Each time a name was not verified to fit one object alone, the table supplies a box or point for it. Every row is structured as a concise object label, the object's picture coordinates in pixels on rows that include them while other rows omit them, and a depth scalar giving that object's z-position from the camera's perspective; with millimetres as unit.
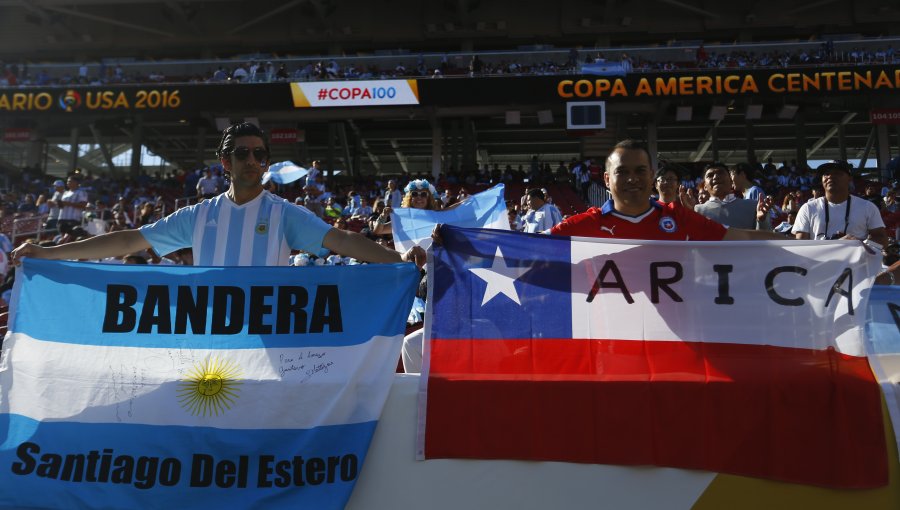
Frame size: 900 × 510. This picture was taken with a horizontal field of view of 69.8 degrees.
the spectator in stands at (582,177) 20828
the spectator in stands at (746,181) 6082
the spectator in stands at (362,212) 15273
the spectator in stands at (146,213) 12844
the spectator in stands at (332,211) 14328
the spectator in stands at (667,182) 5141
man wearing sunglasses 3035
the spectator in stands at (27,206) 19547
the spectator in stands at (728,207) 5484
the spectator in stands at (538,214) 8547
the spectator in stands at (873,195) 14969
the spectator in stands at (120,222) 12023
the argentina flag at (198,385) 2725
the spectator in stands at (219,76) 23844
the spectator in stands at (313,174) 16711
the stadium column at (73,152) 30016
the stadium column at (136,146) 27766
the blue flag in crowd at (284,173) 11359
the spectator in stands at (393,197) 12966
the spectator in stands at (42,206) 17750
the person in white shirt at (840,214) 5328
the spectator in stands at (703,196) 7198
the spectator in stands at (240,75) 23534
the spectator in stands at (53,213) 14500
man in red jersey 3119
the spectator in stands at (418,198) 6684
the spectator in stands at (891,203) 15469
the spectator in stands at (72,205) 14109
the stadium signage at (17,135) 26453
